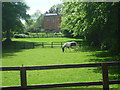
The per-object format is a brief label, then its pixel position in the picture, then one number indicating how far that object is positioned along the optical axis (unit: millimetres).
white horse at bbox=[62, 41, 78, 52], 31038
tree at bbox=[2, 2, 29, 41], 46081
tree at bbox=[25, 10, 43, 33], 124838
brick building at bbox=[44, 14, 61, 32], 123562
